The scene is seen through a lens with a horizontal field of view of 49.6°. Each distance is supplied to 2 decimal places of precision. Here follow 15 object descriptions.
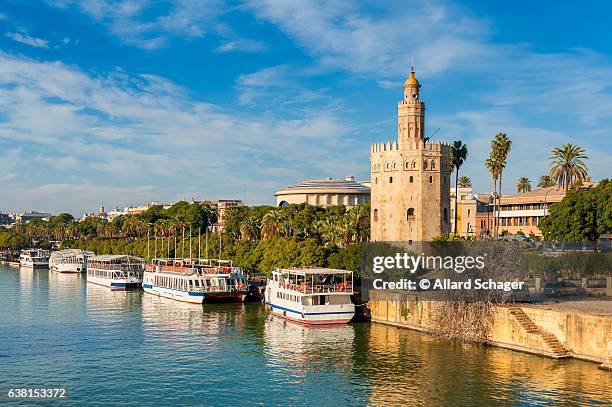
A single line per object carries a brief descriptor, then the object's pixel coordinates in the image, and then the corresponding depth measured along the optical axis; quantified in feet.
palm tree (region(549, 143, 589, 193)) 262.88
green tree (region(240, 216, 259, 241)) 367.45
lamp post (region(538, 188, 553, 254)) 360.89
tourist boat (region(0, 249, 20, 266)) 602.36
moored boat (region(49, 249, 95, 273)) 469.98
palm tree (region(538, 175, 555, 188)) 497.87
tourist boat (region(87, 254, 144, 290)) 344.08
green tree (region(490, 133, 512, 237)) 265.75
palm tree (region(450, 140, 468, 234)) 305.12
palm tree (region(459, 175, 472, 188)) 520.01
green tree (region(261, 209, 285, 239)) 327.88
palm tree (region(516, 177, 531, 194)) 558.56
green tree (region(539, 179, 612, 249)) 241.14
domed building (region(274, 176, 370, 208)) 631.15
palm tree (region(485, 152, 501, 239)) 267.39
